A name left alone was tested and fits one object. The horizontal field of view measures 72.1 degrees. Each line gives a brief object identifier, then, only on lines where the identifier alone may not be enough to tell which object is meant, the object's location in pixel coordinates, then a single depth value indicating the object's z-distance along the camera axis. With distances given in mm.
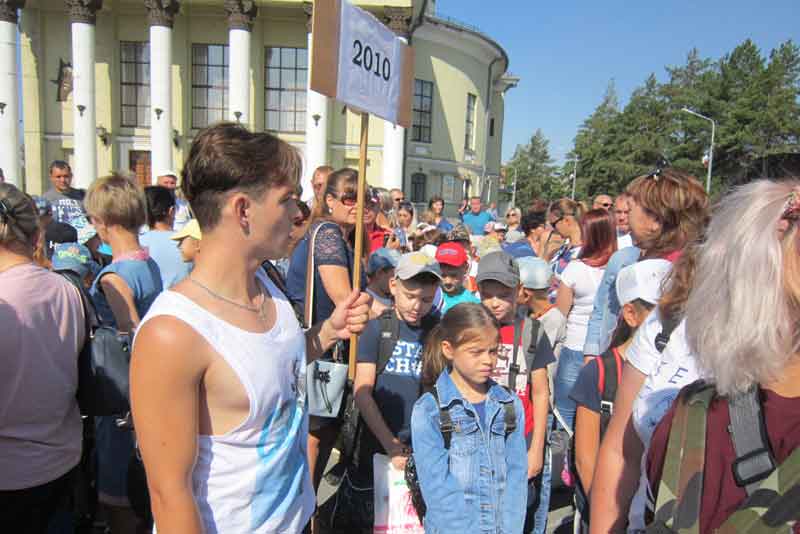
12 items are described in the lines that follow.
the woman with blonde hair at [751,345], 1132
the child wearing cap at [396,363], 2756
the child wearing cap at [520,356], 2773
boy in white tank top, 1277
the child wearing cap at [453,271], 3471
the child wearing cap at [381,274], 3439
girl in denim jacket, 2293
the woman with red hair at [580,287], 4039
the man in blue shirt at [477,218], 13766
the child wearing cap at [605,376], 2213
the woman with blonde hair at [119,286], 2668
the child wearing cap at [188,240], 3428
